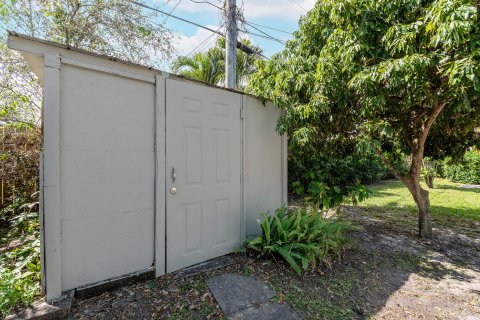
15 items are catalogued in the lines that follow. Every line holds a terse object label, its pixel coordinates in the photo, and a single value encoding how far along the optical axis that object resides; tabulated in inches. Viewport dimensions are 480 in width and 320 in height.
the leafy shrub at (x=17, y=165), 168.2
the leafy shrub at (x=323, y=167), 190.9
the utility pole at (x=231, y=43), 212.7
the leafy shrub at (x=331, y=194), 173.8
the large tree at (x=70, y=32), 186.7
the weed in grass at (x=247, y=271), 115.2
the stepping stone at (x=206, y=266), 114.2
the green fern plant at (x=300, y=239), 121.0
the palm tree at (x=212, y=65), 310.2
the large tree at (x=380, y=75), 97.5
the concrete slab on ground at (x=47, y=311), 77.0
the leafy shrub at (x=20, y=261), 81.0
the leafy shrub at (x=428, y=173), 397.4
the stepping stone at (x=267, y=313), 86.6
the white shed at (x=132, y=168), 87.0
